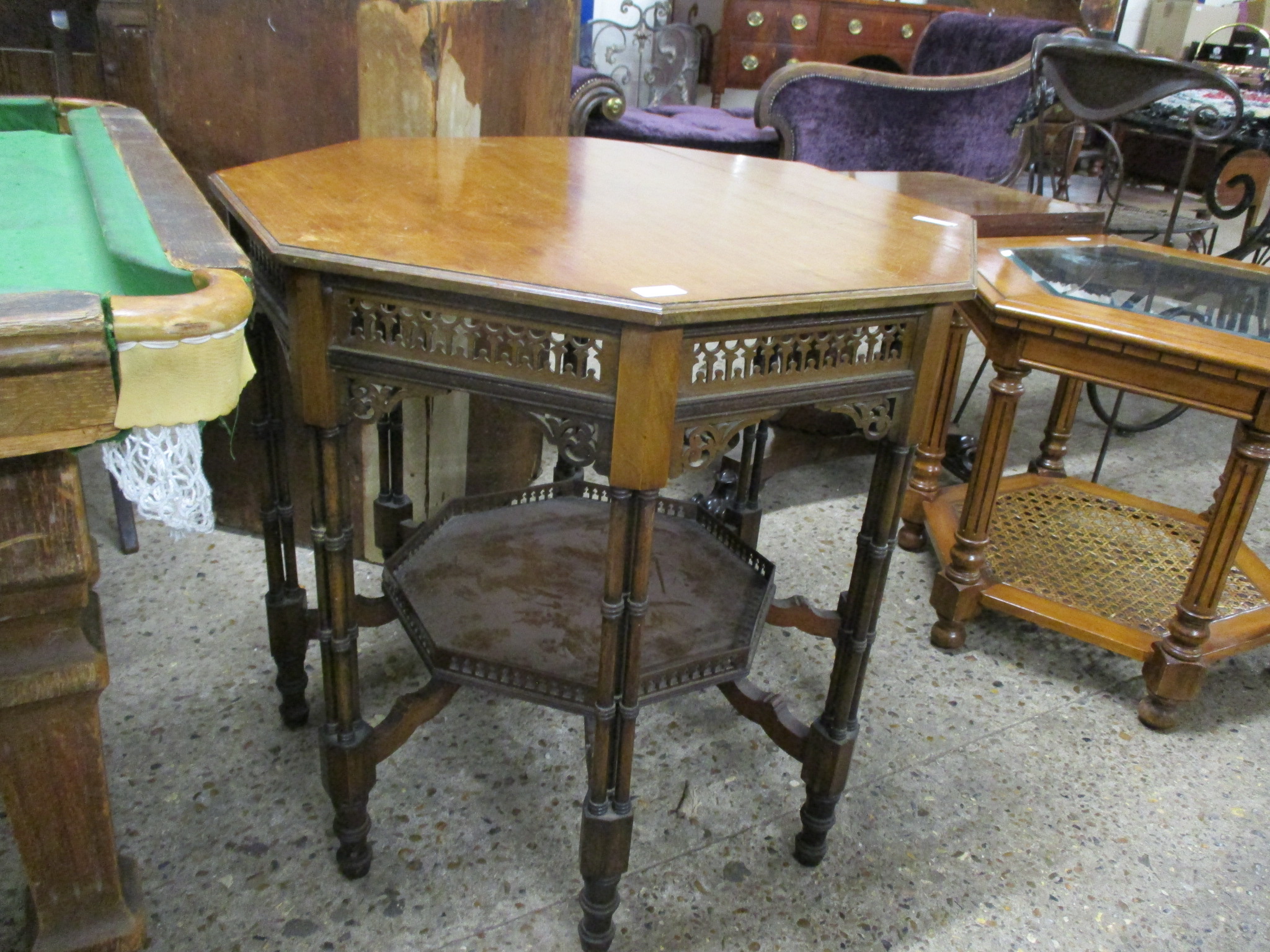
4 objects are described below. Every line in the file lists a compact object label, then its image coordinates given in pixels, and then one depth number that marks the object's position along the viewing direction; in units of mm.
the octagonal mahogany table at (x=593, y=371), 976
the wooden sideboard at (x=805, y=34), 5445
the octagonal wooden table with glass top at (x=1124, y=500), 1700
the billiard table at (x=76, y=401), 711
